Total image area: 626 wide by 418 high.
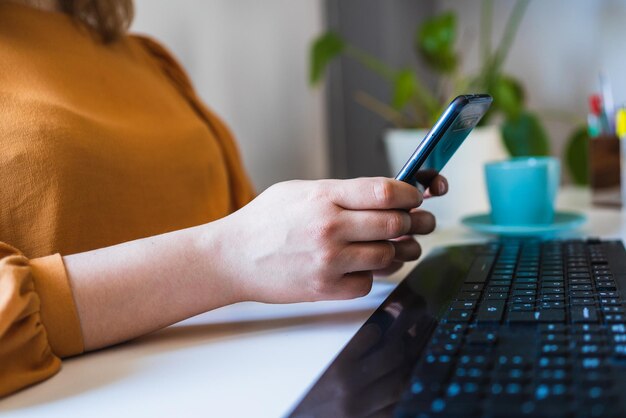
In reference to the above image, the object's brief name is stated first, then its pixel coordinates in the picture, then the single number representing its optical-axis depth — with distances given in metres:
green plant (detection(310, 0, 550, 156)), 1.28
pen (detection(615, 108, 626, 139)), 1.09
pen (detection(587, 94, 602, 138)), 1.21
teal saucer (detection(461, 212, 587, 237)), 0.88
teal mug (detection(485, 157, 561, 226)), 0.91
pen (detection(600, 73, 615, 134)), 1.19
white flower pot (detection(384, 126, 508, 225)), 1.15
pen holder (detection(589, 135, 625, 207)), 1.17
